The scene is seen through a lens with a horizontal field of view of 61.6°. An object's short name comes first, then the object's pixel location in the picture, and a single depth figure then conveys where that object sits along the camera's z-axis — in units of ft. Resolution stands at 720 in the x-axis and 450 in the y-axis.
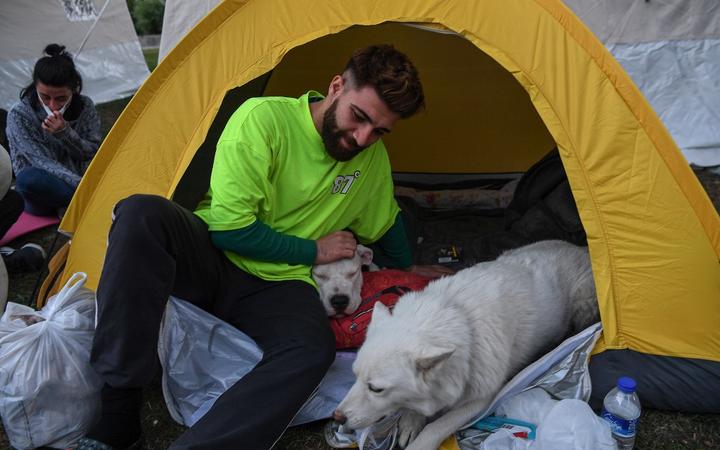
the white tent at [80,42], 25.61
